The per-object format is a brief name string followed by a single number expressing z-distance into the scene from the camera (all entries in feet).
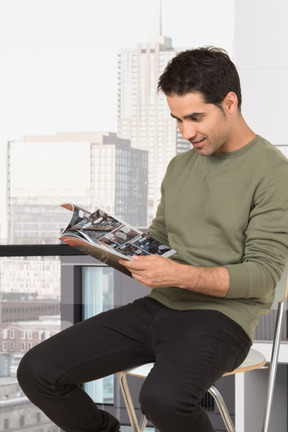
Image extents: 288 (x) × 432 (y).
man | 10.23
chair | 10.65
